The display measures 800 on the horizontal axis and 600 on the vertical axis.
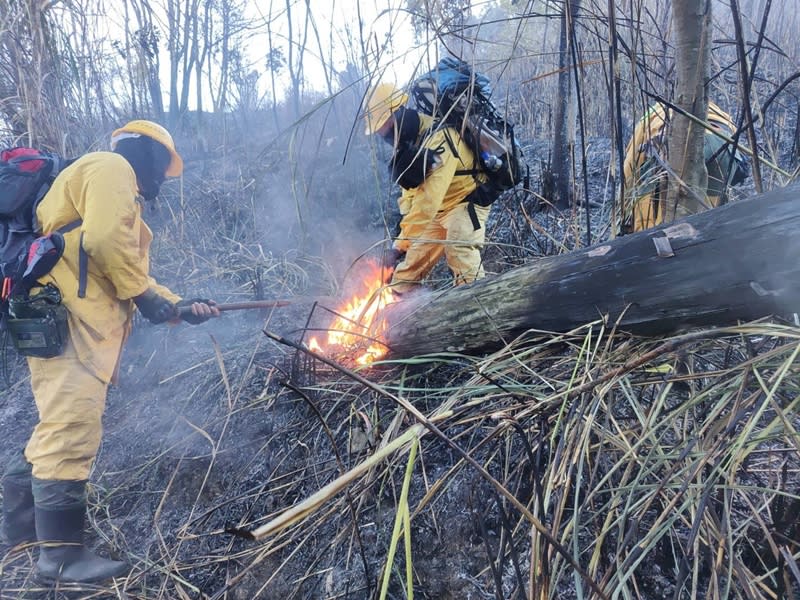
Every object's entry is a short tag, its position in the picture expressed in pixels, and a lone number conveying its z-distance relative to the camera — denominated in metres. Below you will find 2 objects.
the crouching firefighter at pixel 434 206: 3.56
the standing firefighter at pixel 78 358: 2.19
